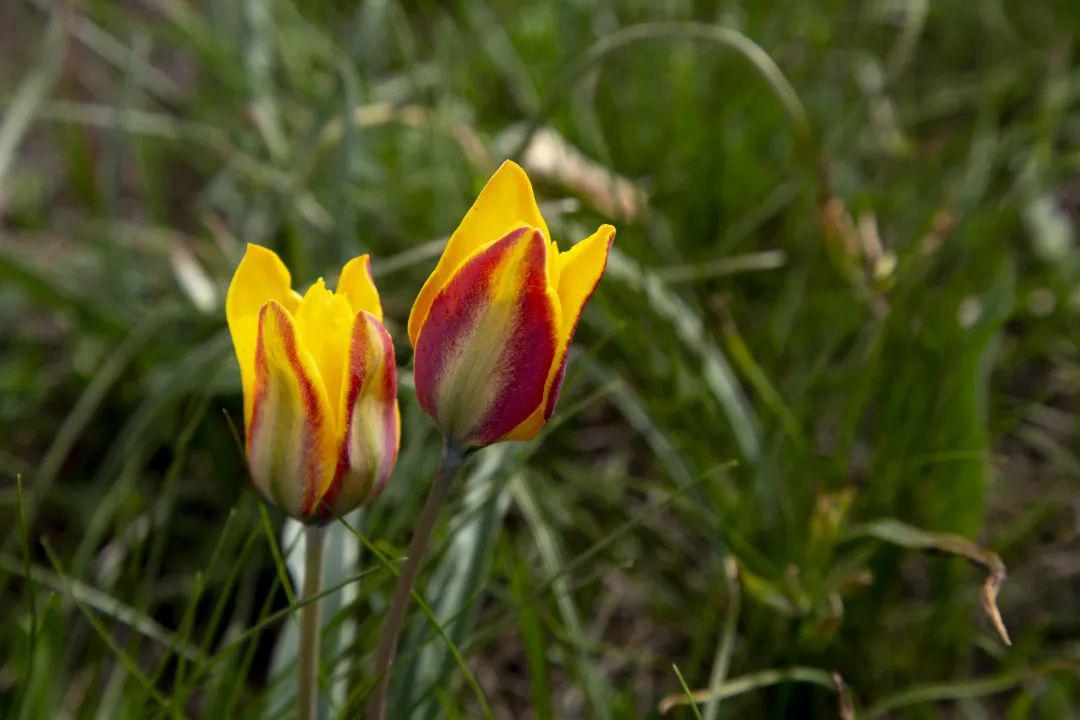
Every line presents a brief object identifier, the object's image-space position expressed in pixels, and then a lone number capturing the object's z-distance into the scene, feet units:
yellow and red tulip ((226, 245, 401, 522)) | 1.37
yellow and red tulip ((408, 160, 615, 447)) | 1.35
